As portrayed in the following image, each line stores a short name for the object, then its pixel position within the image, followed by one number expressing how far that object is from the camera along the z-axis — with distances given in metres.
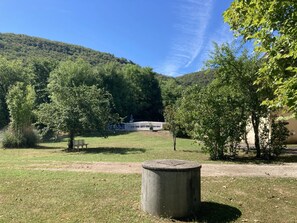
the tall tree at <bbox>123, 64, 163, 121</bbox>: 46.30
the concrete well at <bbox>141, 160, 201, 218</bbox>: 4.52
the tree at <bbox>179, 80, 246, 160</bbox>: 11.17
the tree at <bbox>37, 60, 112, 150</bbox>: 15.67
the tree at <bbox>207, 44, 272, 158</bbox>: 11.64
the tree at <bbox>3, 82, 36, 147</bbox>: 18.23
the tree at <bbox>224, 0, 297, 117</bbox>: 3.36
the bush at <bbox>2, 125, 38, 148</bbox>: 18.14
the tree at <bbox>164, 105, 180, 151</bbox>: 15.82
